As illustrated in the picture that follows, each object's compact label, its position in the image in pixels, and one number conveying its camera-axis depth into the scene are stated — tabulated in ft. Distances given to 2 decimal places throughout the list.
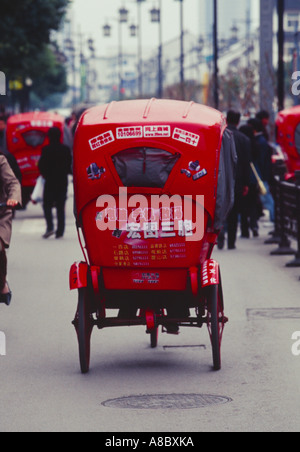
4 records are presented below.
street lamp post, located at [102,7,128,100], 183.87
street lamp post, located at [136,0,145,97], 264.93
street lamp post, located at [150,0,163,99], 183.62
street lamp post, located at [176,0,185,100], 175.41
